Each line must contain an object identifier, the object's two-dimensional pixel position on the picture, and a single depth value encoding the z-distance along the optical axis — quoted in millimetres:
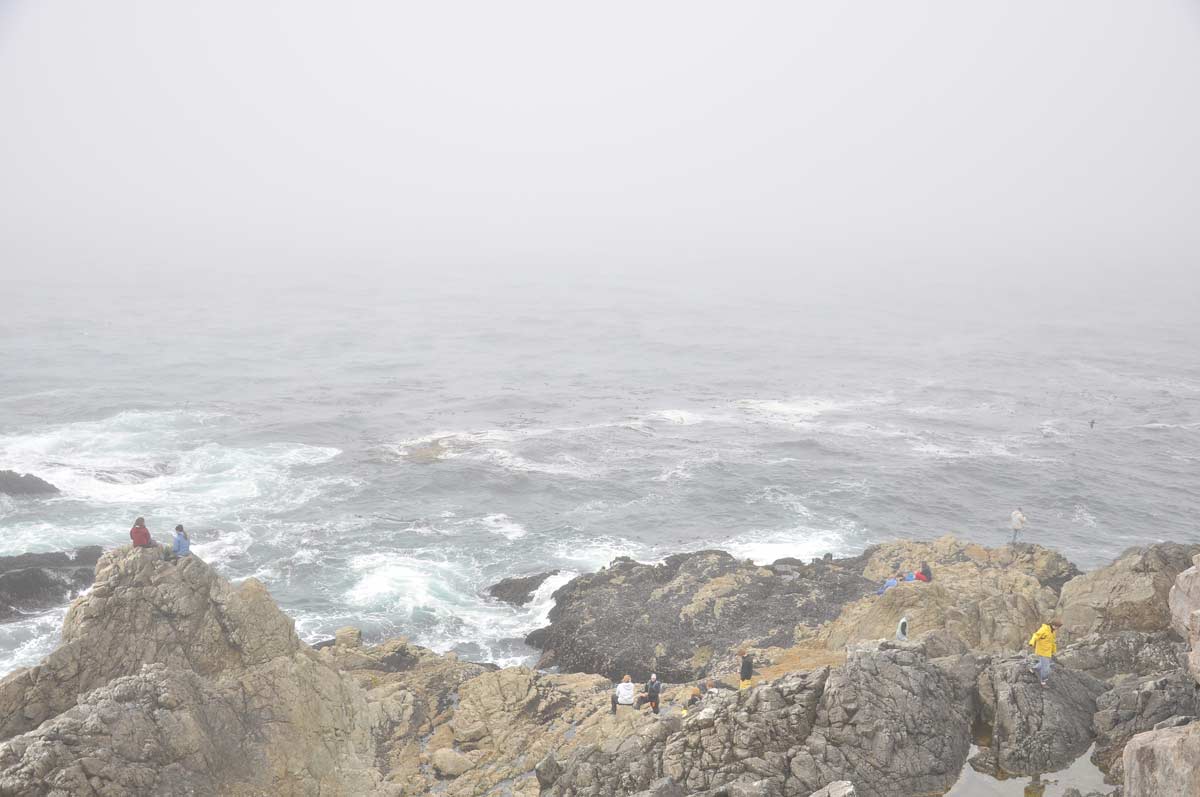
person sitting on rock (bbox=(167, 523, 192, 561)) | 29667
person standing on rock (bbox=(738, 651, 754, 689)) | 30375
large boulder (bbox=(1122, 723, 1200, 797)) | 17906
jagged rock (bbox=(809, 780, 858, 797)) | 19891
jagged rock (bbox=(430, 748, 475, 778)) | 28547
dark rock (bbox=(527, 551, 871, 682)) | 38125
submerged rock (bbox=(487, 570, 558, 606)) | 46938
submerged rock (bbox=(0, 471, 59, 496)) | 56500
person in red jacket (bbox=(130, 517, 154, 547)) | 29233
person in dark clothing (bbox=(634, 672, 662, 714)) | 29594
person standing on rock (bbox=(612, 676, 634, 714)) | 30188
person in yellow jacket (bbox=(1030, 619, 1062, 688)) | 24000
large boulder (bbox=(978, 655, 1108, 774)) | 22703
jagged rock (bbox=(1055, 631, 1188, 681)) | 25719
